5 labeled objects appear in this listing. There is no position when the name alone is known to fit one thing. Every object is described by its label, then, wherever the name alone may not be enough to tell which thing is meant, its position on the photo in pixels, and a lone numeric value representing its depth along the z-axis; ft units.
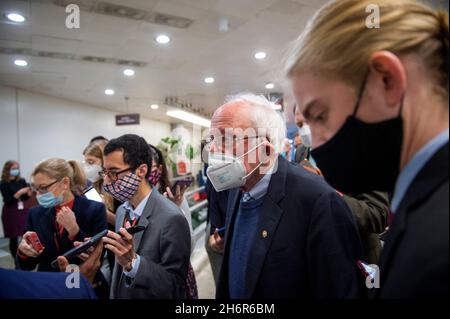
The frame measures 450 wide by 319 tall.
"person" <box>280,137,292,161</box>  8.50
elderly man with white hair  3.46
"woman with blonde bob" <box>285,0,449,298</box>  1.66
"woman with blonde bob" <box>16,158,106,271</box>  5.75
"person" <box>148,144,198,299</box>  6.74
